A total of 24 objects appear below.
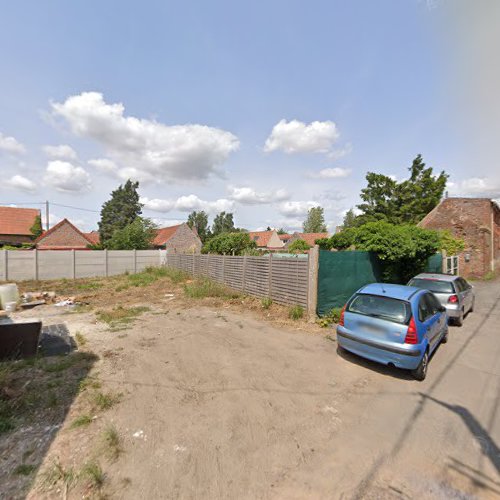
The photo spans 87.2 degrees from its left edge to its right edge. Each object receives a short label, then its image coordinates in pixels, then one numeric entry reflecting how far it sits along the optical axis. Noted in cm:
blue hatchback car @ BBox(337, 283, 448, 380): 434
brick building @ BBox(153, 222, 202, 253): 3891
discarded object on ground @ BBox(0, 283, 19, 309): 738
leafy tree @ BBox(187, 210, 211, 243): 6494
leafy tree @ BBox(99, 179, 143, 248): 4766
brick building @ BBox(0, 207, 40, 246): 2878
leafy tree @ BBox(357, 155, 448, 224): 2966
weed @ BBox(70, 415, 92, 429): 314
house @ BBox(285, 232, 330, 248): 4898
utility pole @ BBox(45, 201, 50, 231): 3183
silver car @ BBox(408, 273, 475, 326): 757
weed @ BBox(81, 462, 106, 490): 237
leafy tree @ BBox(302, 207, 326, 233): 6794
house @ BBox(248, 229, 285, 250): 5969
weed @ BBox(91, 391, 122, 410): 353
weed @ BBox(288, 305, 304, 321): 778
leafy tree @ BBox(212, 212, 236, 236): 6819
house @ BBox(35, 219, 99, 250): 3012
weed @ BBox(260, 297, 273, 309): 898
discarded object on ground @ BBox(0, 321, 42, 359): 491
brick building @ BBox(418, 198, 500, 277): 1820
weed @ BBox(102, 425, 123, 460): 272
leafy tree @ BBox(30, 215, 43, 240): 3025
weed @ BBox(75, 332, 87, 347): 585
